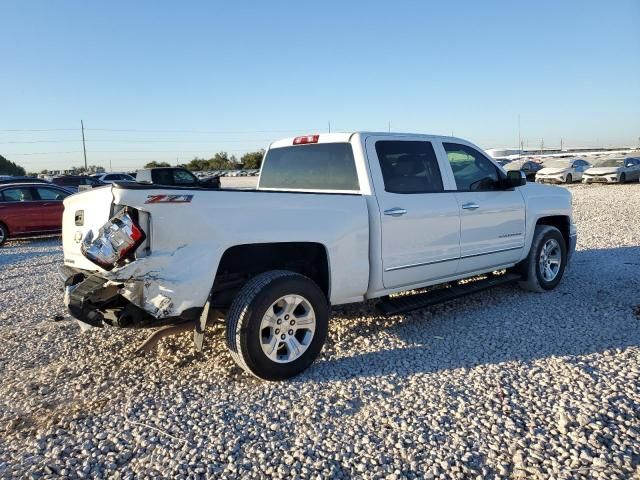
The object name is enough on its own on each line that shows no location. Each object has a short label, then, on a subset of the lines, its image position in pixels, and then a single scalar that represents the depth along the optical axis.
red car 12.07
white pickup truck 3.25
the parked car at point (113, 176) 25.13
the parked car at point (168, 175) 19.44
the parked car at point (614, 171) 26.47
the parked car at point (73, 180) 23.60
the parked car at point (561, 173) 28.81
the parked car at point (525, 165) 33.03
